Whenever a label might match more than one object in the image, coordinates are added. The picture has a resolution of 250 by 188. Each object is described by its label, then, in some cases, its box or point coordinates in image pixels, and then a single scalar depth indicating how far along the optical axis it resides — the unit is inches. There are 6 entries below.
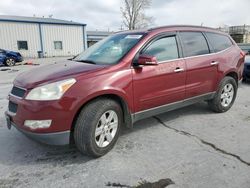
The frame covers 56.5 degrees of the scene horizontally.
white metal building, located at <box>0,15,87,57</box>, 1099.9
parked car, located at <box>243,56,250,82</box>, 323.3
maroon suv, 112.0
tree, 2089.1
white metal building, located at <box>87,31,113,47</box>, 1837.1
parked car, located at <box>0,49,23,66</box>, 697.6
